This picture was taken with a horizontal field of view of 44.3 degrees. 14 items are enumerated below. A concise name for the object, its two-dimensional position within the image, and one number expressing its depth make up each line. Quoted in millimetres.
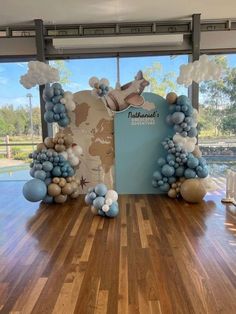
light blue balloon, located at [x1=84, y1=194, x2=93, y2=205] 4264
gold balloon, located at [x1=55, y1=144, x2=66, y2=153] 5031
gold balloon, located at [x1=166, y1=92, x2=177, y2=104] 5150
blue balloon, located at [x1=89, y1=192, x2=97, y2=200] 4209
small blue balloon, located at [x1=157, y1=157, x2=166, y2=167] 5148
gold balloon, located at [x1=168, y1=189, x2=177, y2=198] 5108
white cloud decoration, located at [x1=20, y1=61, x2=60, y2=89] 5203
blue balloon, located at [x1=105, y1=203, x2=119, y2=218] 4074
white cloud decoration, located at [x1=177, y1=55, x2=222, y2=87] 4988
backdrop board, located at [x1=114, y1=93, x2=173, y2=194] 5383
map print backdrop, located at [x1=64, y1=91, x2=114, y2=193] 5439
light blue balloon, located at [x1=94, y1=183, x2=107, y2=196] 4191
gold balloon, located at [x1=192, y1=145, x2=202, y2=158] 5211
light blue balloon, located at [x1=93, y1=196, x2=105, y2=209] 4078
